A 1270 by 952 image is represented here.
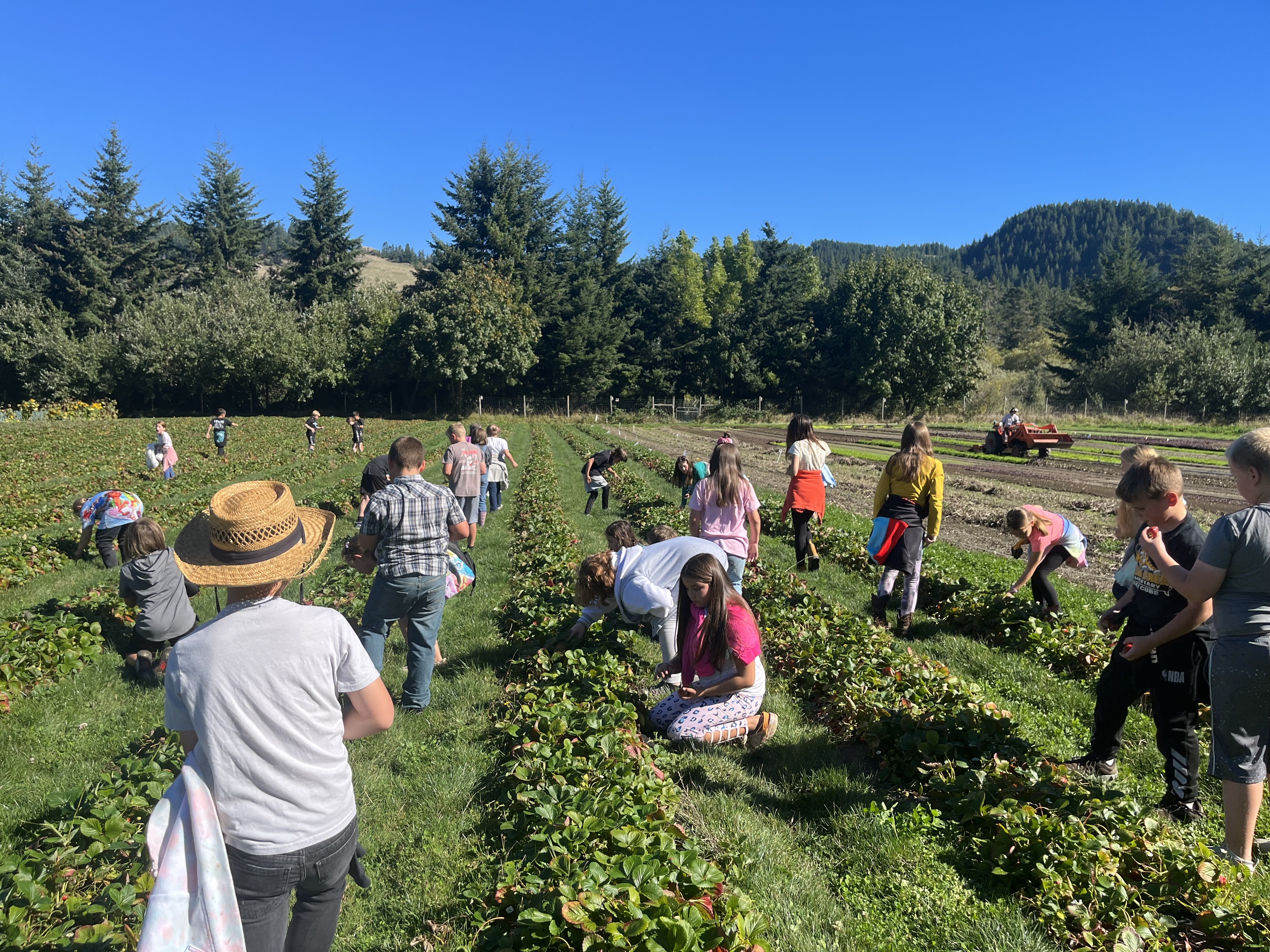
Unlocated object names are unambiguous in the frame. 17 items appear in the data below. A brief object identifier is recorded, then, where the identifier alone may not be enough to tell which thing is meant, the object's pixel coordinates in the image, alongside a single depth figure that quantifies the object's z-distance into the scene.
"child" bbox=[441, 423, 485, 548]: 10.14
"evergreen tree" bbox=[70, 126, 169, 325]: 53.91
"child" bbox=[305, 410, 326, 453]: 25.80
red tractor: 25.06
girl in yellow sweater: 7.02
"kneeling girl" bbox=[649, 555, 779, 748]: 4.85
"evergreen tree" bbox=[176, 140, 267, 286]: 64.31
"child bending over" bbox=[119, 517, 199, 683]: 6.35
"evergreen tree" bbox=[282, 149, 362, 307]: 63.12
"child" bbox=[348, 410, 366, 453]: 24.97
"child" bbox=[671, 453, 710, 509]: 12.32
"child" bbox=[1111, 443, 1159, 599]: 4.73
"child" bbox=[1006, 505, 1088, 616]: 7.08
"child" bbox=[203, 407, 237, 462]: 23.18
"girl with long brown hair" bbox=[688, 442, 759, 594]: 6.84
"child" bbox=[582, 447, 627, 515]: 12.94
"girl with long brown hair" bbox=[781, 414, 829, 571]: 8.69
